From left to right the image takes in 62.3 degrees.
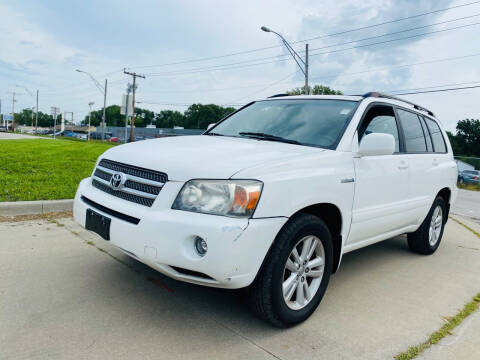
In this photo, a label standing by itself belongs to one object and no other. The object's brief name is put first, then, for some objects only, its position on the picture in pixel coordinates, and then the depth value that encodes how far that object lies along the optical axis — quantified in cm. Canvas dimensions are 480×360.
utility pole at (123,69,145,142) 4220
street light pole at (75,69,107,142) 4481
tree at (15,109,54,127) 14000
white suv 240
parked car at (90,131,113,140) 7207
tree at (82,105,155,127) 12544
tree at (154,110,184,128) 12062
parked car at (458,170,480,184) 2350
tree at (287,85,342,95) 5714
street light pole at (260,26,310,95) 1958
